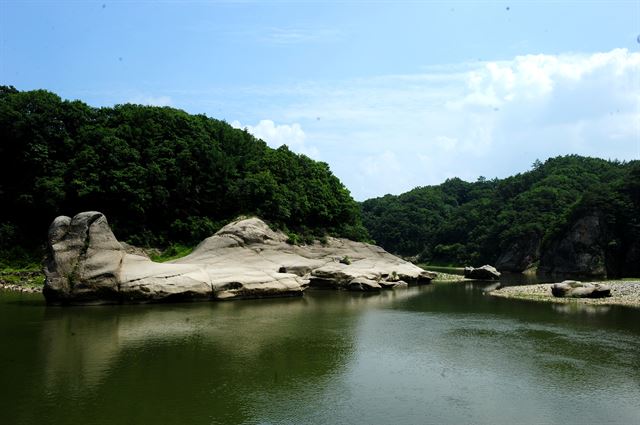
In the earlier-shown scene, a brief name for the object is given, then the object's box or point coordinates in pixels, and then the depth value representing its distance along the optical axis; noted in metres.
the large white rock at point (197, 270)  36.16
